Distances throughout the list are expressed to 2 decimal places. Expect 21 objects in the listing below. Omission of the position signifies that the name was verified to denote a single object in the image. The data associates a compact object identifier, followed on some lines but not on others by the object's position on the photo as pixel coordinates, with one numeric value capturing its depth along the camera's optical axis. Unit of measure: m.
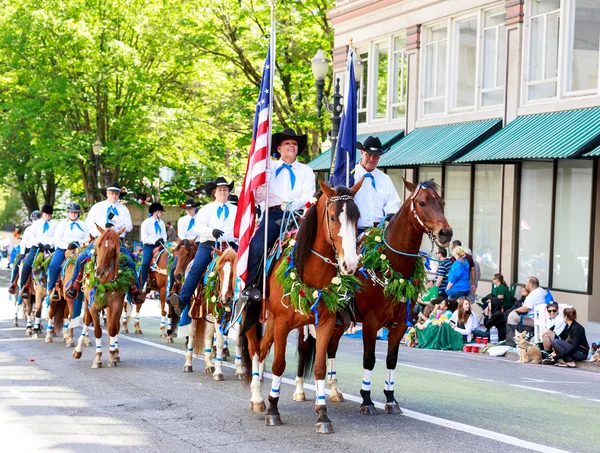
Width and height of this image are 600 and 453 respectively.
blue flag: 12.32
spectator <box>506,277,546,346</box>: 20.31
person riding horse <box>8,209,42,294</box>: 21.25
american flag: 10.88
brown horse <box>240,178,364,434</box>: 9.59
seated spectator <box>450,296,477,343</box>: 21.12
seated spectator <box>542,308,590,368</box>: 18.16
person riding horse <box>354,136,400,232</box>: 11.84
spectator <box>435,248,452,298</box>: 23.61
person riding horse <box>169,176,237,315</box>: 14.57
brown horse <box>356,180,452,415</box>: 10.59
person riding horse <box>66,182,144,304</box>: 16.19
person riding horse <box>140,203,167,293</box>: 21.36
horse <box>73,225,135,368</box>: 14.96
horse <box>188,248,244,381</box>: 13.17
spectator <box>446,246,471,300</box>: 22.42
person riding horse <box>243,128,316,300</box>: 10.94
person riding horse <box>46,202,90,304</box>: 18.58
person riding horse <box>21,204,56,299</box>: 20.38
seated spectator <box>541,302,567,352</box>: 18.62
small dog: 18.67
